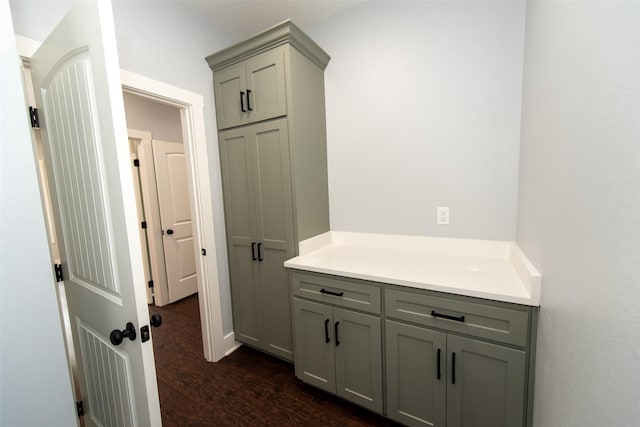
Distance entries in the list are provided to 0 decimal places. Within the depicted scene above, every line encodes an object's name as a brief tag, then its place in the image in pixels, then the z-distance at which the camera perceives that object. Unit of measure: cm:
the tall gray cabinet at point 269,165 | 175
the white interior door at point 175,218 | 313
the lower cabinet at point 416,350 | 110
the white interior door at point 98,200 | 83
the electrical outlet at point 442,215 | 173
